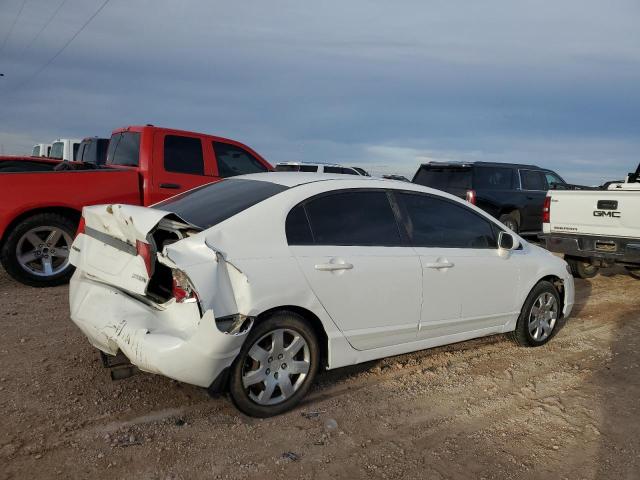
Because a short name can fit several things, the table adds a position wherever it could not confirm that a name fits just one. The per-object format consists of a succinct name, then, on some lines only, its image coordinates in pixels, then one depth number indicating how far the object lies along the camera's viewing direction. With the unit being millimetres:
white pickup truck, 7469
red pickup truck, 6527
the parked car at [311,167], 17172
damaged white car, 3199
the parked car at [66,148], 16078
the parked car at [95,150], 13180
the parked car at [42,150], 19203
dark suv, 11875
